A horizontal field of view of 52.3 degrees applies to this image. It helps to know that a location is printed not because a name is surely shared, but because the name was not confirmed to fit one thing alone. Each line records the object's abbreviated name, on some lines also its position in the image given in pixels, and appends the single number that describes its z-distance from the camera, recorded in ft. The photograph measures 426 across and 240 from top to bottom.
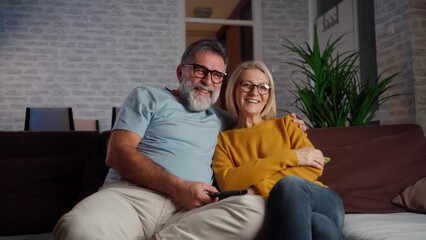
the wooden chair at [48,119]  14.80
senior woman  4.21
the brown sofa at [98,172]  5.79
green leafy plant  8.76
